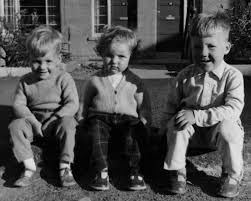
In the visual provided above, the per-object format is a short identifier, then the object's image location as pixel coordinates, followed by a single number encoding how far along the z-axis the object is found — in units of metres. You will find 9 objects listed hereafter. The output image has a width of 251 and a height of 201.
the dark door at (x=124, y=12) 12.11
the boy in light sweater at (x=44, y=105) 3.34
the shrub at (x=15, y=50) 9.05
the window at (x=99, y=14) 12.16
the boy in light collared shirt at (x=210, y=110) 3.15
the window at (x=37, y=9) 12.12
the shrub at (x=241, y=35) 9.25
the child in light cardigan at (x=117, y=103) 3.36
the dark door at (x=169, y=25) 12.32
